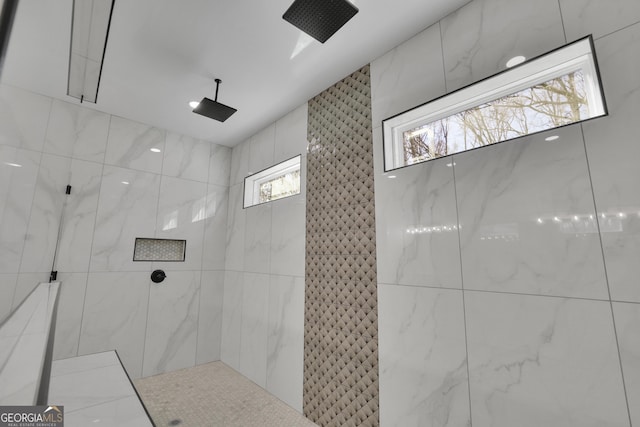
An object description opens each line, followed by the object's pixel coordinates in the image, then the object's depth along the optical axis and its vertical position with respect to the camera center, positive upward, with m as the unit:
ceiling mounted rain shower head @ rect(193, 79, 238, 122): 2.49 +1.29
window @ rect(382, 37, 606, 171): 1.46 +0.88
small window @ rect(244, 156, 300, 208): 3.13 +0.90
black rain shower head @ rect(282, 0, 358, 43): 1.55 +1.32
